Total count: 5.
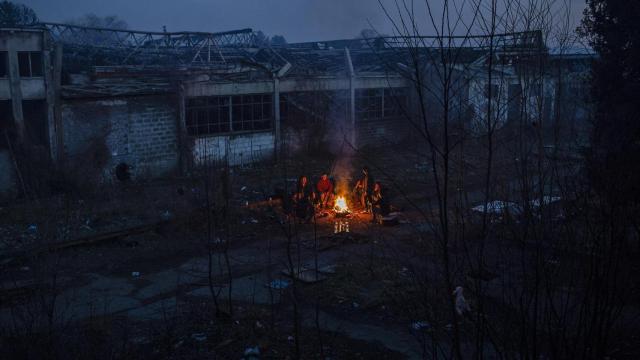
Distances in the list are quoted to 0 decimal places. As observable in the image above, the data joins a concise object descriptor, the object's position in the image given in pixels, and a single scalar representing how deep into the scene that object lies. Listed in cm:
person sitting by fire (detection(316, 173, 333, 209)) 1458
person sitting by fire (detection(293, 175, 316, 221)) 1279
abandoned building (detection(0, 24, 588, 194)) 1557
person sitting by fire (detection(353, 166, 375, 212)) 1430
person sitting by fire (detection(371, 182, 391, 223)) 1382
